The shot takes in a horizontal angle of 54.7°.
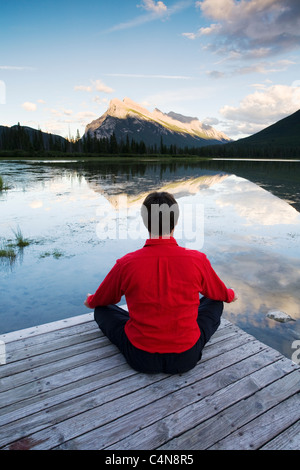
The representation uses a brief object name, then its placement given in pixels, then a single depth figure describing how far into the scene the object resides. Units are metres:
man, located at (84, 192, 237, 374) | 2.49
